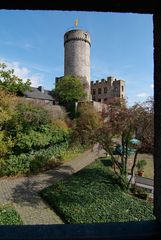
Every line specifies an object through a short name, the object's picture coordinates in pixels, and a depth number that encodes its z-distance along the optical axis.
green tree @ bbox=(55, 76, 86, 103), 24.26
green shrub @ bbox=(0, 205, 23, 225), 6.78
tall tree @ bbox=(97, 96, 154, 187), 9.97
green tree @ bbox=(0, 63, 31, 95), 12.90
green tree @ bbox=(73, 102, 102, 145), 11.50
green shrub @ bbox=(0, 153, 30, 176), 11.20
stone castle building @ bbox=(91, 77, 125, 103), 33.81
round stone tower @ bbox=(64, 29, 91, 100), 31.00
